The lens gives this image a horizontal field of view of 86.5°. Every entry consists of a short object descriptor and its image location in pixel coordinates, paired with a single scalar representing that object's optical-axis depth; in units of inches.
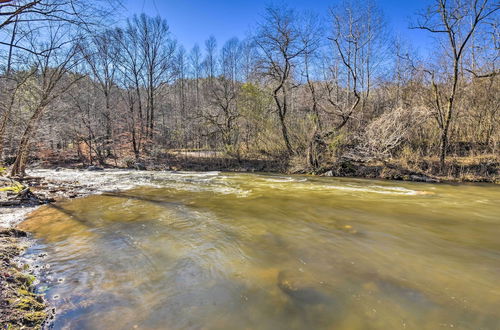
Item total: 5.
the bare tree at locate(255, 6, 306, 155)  765.3
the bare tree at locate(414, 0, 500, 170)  566.3
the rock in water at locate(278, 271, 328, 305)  151.8
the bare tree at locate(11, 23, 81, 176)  437.4
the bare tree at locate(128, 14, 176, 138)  1062.4
